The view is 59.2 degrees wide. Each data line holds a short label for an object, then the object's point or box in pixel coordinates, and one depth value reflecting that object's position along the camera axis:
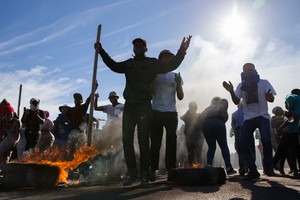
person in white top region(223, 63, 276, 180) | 4.67
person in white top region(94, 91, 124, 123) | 7.04
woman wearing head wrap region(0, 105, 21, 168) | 5.57
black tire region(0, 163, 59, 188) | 4.29
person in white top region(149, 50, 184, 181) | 4.38
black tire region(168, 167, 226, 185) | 3.81
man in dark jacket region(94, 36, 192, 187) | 3.89
